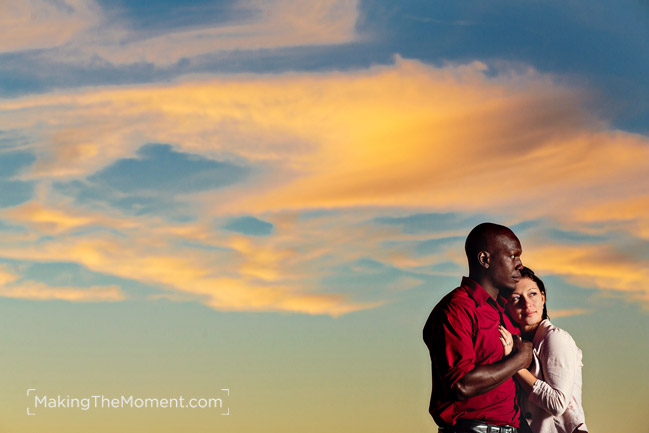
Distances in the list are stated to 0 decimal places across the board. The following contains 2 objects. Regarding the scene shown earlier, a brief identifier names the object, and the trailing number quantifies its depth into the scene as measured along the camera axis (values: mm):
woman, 7250
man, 6988
